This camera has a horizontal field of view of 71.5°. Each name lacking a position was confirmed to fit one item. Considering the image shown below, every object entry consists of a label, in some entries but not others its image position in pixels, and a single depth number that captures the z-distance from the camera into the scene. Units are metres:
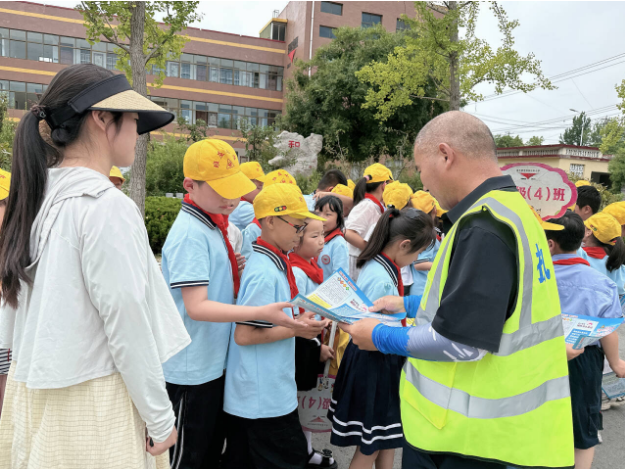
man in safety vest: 1.39
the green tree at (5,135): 11.99
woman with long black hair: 1.26
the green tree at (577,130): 79.56
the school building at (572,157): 30.39
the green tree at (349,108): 22.22
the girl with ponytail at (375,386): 2.49
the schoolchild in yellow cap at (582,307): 2.54
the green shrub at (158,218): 10.29
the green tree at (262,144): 23.59
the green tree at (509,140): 56.82
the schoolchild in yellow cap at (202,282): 1.99
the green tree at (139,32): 8.37
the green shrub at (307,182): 20.19
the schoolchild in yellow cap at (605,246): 3.50
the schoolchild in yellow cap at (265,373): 2.11
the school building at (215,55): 32.09
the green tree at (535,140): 61.59
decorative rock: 22.98
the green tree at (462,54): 11.40
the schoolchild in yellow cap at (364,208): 4.49
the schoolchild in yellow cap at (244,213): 4.39
